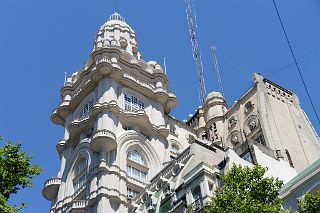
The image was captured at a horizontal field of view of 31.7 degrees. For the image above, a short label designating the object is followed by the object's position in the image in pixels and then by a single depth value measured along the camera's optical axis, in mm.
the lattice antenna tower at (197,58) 82825
